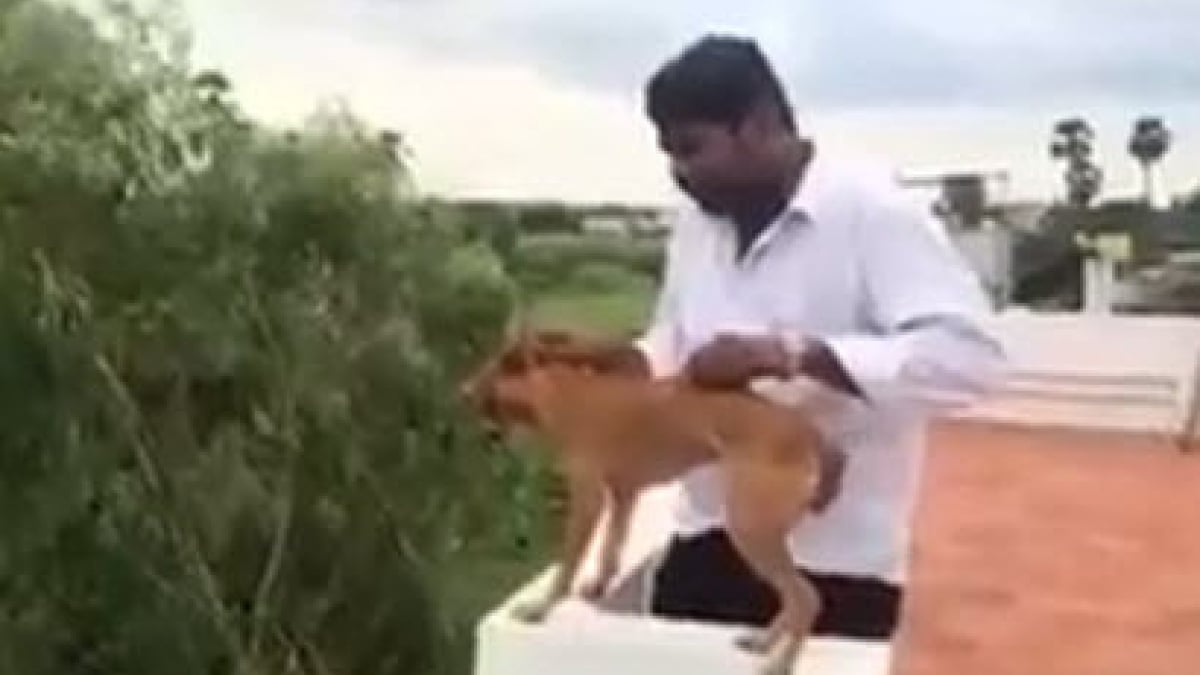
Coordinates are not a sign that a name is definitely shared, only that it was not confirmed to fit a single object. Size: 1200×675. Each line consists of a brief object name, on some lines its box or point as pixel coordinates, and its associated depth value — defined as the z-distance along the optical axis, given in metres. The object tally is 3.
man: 1.96
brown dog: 1.93
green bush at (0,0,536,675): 2.68
